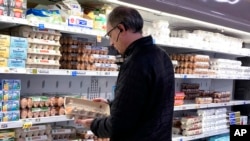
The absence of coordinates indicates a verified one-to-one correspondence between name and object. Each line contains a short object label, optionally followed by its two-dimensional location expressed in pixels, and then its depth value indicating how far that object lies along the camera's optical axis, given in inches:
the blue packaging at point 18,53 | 98.8
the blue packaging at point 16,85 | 101.1
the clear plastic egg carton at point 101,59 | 122.7
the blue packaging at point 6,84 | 98.1
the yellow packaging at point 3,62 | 96.5
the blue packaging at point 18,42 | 99.0
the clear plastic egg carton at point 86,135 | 124.3
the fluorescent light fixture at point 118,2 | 119.3
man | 73.5
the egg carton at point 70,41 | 119.5
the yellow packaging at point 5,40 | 96.6
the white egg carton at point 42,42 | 104.5
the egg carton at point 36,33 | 104.5
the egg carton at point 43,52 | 104.3
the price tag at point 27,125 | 101.8
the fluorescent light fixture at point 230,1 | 139.0
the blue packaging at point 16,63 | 98.5
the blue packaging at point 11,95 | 98.9
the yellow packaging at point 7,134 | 99.4
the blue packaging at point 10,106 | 98.8
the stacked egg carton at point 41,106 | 104.7
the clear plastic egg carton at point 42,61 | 104.4
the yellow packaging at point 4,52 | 96.7
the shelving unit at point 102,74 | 99.8
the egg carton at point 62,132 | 117.0
